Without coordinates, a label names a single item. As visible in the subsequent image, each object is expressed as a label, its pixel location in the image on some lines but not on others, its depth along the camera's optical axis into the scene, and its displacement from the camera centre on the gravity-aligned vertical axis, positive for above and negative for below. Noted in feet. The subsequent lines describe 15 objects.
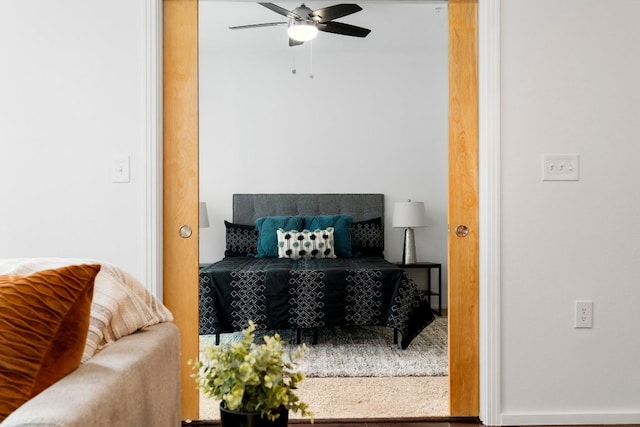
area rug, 11.15 -3.55
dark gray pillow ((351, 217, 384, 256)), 17.74 -1.14
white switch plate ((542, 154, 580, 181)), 7.92 +0.52
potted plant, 3.42 -1.19
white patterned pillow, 16.12 -1.27
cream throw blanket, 4.02 -0.80
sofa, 2.95 -1.05
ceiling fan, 12.30 +4.47
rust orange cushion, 2.97 -0.73
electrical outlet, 7.89 -1.67
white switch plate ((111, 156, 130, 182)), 7.77 +0.53
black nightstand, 17.27 -2.25
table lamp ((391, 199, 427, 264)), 17.49 -0.57
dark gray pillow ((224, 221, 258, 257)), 17.28 -1.21
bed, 12.40 -2.23
